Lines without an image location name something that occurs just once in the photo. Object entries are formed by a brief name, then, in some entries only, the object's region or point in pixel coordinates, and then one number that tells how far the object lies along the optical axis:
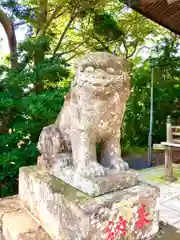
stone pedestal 1.01
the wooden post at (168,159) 3.29
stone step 1.24
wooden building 2.93
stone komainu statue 1.09
